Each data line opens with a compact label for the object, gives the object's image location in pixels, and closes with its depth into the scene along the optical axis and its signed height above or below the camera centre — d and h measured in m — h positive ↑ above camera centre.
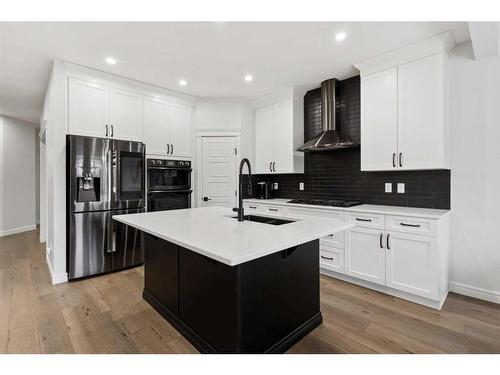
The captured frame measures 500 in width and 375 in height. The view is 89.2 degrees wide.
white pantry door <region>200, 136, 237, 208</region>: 4.30 +0.23
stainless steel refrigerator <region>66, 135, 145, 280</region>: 2.98 -0.19
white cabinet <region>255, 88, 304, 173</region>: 3.91 +0.85
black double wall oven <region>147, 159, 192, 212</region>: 3.70 +0.02
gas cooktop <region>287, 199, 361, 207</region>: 3.10 -0.24
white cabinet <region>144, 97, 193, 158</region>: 3.76 +0.89
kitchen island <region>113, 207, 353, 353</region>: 1.45 -0.66
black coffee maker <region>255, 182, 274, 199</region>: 4.33 -0.10
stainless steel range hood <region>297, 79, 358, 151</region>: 3.31 +0.74
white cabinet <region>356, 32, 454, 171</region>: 2.51 +0.82
